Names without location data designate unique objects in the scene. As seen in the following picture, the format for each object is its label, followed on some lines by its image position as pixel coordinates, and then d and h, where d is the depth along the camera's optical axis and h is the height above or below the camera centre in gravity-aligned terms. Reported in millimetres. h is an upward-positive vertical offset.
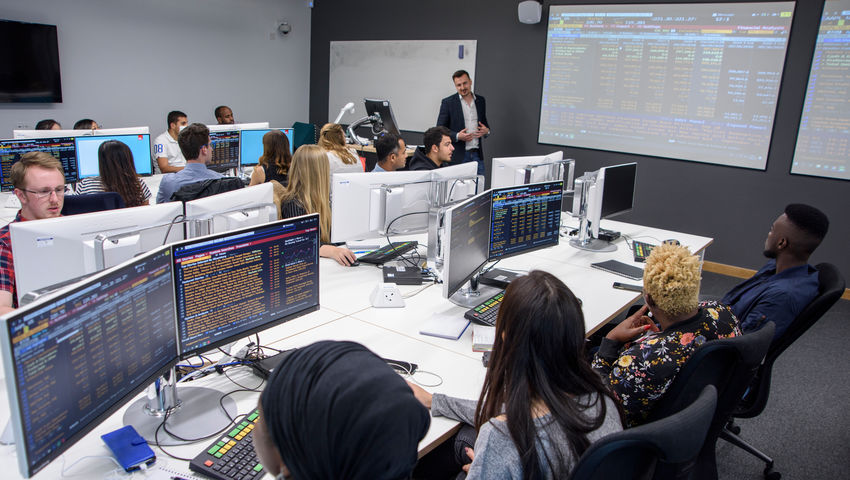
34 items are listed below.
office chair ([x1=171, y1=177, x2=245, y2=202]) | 3072 -513
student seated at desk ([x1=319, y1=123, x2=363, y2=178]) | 4508 -384
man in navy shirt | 2203 -622
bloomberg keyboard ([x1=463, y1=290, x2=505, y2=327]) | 2213 -786
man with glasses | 2314 -399
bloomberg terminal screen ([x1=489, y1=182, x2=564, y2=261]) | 2580 -497
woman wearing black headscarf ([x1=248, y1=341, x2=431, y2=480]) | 835 -456
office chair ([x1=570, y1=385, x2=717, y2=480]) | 1092 -623
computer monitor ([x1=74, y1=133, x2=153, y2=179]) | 4207 -457
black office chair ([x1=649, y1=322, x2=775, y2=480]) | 1560 -688
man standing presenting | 6091 -131
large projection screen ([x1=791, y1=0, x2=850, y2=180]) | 4441 +164
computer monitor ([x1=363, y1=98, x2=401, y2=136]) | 6125 -101
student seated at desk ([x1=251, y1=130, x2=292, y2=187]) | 4464 -473
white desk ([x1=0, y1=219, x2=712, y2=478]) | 1408 -828
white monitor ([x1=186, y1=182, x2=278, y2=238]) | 1938 -407
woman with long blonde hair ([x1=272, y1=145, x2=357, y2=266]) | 2855 -440
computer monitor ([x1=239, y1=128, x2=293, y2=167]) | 5183 -455
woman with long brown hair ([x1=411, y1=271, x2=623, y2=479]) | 1224 -617
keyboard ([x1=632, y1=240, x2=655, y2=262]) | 3227 -754
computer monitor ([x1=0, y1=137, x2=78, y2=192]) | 3873 -452
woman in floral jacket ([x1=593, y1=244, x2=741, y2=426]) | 1640 -625
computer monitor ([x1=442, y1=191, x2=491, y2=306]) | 2117 -526
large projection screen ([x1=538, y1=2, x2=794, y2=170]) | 4816 +348
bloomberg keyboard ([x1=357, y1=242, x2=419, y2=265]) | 2904 -763
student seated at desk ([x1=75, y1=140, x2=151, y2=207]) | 3459 -500
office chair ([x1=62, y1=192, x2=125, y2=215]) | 2816 -568
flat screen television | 5500 +204
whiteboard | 6770 +363
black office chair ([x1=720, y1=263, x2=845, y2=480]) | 2088 -756
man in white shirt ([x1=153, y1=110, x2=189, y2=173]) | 5812 -552
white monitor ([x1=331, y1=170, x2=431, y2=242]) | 2686 -471
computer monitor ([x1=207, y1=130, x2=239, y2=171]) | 4934 -469
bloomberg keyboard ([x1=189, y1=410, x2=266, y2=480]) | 1303 -826
